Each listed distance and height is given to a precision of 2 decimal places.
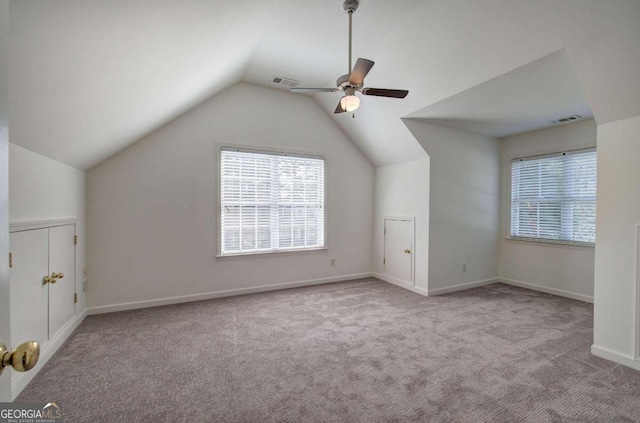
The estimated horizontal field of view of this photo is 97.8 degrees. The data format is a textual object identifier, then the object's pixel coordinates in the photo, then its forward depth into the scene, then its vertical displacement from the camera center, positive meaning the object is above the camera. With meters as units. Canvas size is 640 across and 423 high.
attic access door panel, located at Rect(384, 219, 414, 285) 4.43 -0.67
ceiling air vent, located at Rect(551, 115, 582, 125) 3.73 +1.25
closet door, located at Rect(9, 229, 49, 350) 1.91 -0.60
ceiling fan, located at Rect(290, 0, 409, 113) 2.25 +1.04
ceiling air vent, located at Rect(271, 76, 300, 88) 3.85 +1.78
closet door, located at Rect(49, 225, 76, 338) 2.44 -0.70
